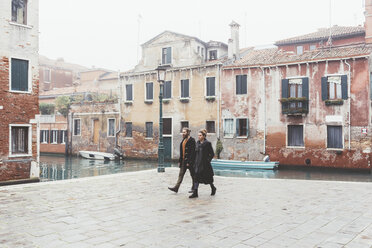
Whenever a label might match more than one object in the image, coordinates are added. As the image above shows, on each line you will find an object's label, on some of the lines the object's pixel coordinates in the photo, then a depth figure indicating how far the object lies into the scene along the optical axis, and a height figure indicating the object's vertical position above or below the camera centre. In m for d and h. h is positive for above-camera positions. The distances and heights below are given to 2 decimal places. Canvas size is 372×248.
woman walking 7.68 -0.73
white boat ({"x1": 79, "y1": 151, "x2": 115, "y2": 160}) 28.39 -2.04
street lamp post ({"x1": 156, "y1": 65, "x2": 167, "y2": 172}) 12.66 -0.54
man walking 8.01 -0.56
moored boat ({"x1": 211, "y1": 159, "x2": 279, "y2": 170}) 21.36 -2.15
